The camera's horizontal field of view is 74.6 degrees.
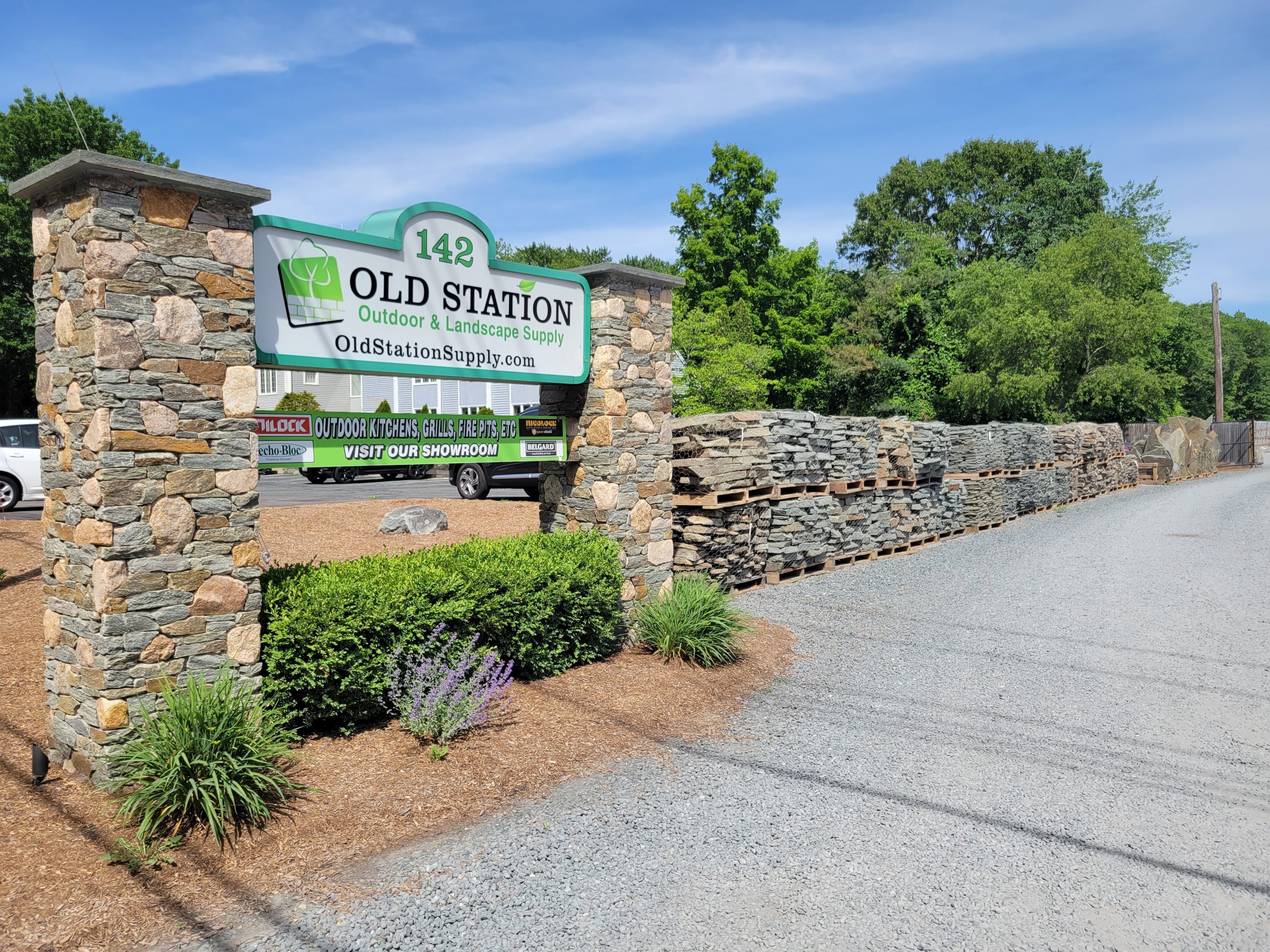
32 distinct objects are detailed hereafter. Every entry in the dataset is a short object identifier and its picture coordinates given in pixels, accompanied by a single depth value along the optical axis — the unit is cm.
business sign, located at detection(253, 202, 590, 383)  502
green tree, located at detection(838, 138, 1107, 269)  3928
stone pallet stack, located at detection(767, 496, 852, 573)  1016
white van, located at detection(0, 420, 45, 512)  1377
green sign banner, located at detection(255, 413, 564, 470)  501
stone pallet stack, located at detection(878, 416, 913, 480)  1227
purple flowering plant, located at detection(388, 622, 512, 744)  486
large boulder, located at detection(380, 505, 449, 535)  1191
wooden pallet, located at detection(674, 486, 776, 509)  900
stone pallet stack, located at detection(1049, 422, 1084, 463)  2048
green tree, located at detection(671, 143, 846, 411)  3111
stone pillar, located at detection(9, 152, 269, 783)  414
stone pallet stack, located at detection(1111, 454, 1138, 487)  2456
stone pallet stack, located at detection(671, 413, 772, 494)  910
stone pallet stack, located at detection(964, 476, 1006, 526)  1556
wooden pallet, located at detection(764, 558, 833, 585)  1023
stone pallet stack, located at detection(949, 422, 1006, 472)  1552
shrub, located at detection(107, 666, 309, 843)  383
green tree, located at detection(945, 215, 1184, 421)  2694
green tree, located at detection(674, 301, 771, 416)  1728
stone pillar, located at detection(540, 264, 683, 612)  707
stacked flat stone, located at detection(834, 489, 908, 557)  1161
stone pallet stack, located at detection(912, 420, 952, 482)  1320
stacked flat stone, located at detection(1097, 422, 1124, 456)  2389
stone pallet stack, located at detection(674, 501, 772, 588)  912
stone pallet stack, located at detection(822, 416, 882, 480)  1121
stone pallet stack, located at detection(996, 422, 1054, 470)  1744
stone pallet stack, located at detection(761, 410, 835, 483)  1003
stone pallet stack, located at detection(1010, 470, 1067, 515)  1795
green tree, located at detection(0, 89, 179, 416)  2597
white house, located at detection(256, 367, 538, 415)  2230
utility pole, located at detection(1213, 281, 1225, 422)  3422
